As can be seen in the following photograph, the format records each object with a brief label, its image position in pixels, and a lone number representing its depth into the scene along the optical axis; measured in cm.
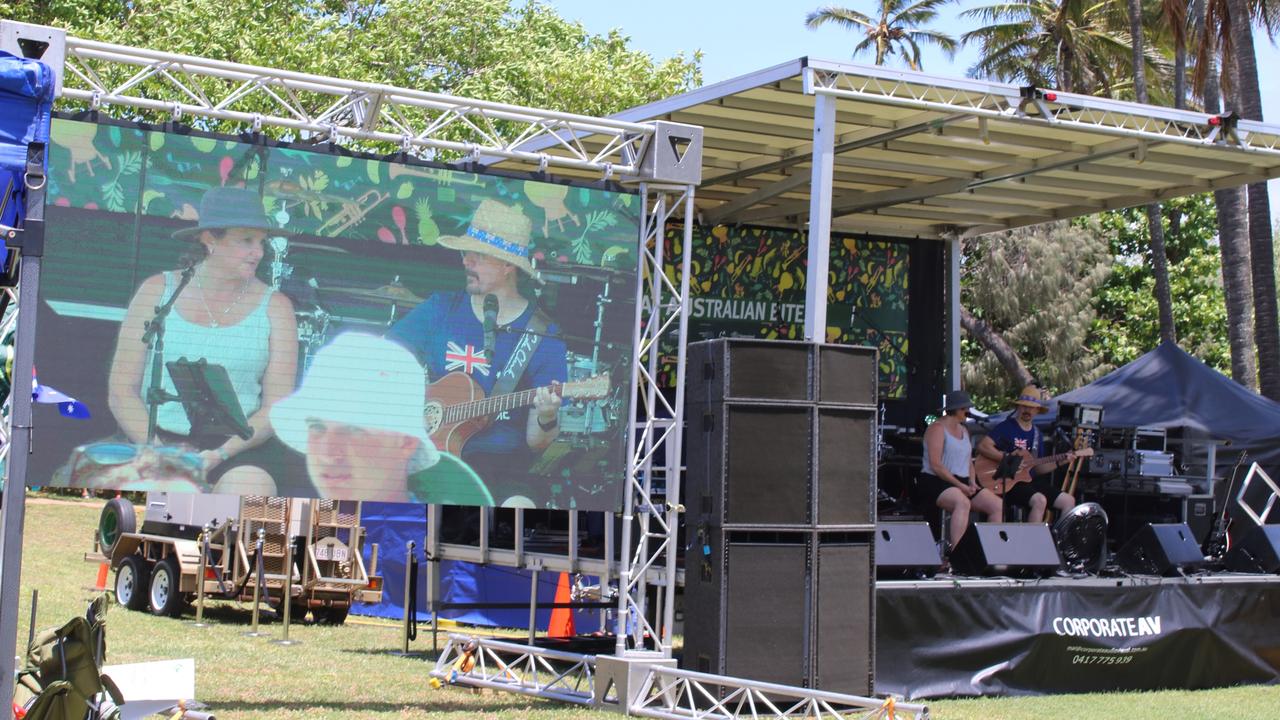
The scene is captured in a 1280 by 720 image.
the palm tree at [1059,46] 3368
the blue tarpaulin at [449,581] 1423
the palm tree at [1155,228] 2442
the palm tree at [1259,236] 1950
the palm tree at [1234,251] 2027
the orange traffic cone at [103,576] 1466
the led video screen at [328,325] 770
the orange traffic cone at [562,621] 1343
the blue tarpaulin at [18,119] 534
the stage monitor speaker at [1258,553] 1174
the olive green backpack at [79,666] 587
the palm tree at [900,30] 4028
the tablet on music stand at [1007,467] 1190
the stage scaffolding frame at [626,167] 777
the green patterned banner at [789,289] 1481
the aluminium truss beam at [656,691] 829
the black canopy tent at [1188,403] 1379
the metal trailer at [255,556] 1359
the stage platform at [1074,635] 983
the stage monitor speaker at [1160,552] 1116
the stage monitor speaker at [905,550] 997
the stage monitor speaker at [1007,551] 1041
